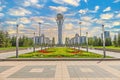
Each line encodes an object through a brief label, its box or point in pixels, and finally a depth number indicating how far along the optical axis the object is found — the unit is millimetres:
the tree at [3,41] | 25489
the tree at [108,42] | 38121
